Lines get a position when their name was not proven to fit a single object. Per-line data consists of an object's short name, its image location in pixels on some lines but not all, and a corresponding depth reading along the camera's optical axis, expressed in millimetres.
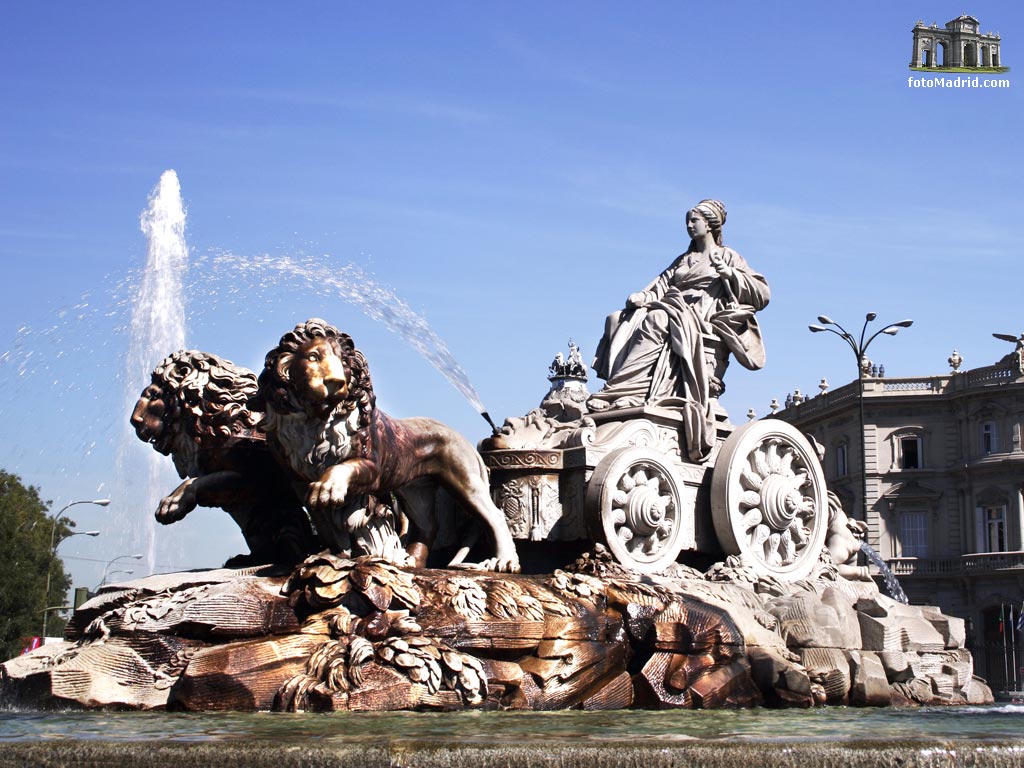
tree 42719
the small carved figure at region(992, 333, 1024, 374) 58888
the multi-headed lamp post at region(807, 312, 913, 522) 30453
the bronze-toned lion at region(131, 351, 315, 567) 12578
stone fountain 10172
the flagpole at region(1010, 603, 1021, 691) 52253
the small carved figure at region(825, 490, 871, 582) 15930
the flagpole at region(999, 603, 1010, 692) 49541
